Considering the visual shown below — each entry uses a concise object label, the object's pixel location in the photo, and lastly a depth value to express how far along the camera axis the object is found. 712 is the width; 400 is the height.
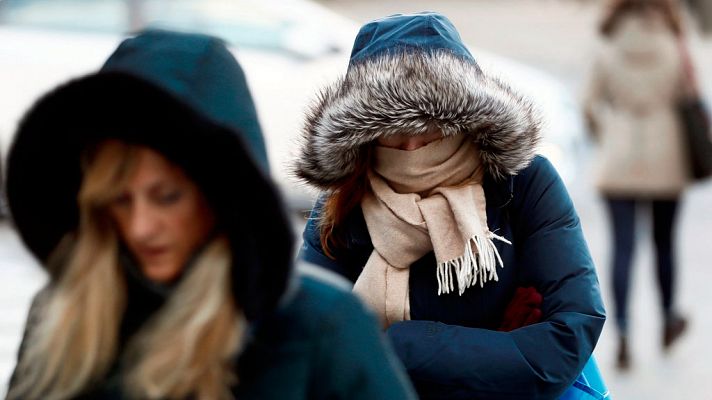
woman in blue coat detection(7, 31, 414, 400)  4.03
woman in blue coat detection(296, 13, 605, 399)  5.66
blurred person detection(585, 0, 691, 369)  12.17
